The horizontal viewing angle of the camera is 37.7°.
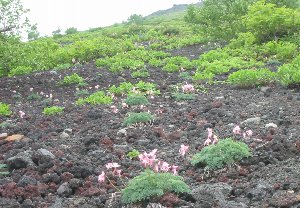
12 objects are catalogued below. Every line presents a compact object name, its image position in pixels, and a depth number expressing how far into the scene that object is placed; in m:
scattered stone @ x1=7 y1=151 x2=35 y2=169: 7.02
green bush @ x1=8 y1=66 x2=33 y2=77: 17.80
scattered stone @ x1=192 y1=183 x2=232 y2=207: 5.04
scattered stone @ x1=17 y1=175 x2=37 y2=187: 6.21
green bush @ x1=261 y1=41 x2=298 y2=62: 17.55
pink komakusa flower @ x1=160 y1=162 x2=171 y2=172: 5.50
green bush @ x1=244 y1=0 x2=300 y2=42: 19.20
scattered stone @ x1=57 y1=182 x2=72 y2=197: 5.93
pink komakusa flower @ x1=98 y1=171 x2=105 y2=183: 5.54
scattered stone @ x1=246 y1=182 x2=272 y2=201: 5.05
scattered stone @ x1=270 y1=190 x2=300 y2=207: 4.58
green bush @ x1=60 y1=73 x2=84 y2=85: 15.75
